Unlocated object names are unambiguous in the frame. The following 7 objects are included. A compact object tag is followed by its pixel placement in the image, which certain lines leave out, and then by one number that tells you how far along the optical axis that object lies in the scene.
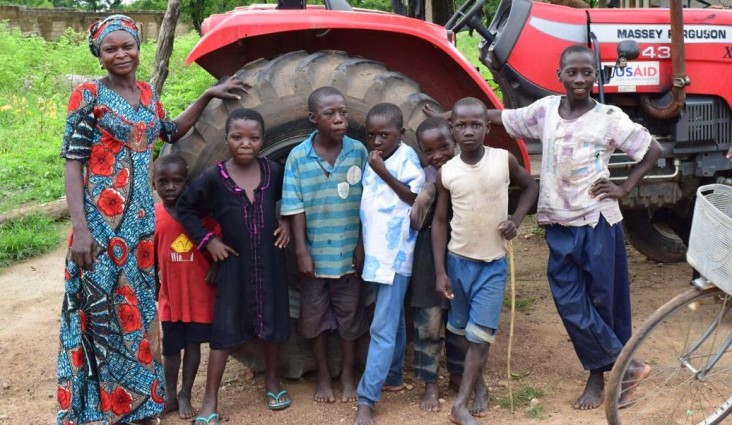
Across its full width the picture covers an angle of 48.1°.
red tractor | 3.55
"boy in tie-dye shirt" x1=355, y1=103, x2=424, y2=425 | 3.37
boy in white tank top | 3.29
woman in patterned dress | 3.19
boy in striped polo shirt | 3.40
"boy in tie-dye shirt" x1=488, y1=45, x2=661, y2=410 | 3.37
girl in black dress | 3.36
